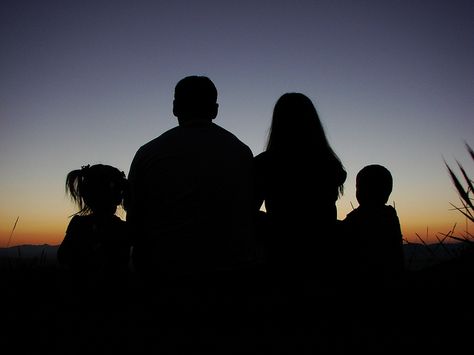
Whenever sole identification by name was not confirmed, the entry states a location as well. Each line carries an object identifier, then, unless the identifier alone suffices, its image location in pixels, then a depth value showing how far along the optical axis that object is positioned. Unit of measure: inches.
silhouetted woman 141.4
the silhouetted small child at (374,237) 166.4
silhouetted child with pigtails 149.3
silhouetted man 114.3
